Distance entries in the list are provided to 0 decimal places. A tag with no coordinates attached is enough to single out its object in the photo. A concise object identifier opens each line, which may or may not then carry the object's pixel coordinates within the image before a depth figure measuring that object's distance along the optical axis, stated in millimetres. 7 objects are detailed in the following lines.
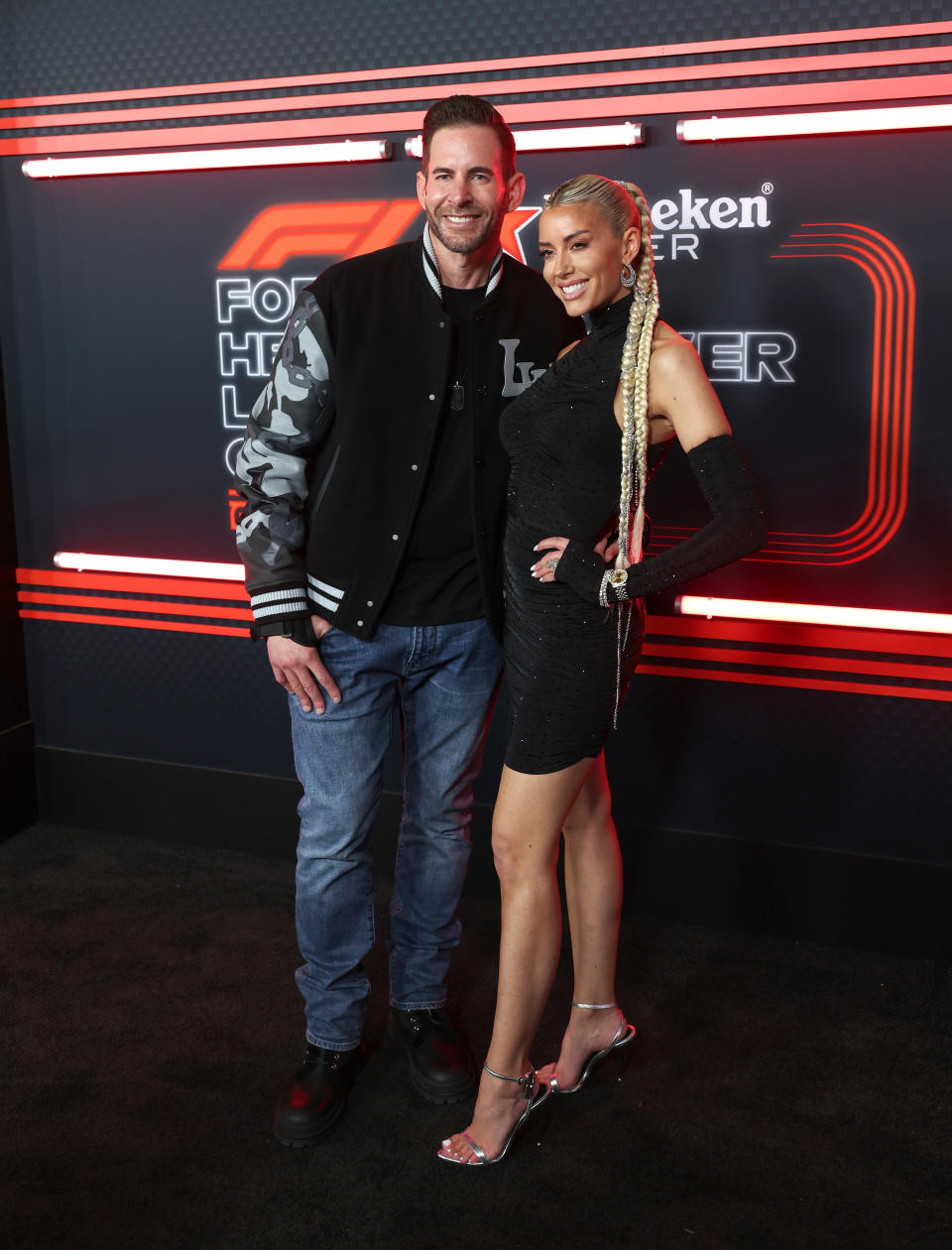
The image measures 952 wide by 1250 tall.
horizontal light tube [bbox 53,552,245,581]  3268
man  2039
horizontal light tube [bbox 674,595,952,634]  2668
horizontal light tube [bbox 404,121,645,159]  2662
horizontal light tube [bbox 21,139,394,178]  2910
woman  1788
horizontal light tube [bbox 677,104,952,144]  2461
